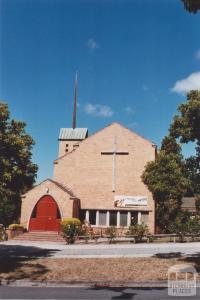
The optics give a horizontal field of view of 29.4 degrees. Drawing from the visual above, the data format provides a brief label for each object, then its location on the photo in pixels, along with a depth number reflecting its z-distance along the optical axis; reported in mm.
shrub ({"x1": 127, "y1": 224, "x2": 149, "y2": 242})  28484
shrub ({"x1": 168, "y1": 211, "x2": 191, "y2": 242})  28875
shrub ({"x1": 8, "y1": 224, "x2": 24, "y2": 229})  32000
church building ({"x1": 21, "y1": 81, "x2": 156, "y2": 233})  34625
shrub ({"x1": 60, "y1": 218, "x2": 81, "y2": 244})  28438
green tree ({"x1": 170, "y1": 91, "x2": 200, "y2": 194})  36875
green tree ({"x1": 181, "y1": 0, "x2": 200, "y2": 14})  11992
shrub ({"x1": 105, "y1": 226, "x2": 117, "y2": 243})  28089
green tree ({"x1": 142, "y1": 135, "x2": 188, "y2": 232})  35281
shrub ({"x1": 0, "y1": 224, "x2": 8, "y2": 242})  30125
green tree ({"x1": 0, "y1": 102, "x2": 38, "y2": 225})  35397
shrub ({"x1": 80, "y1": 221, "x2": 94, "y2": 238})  30177
